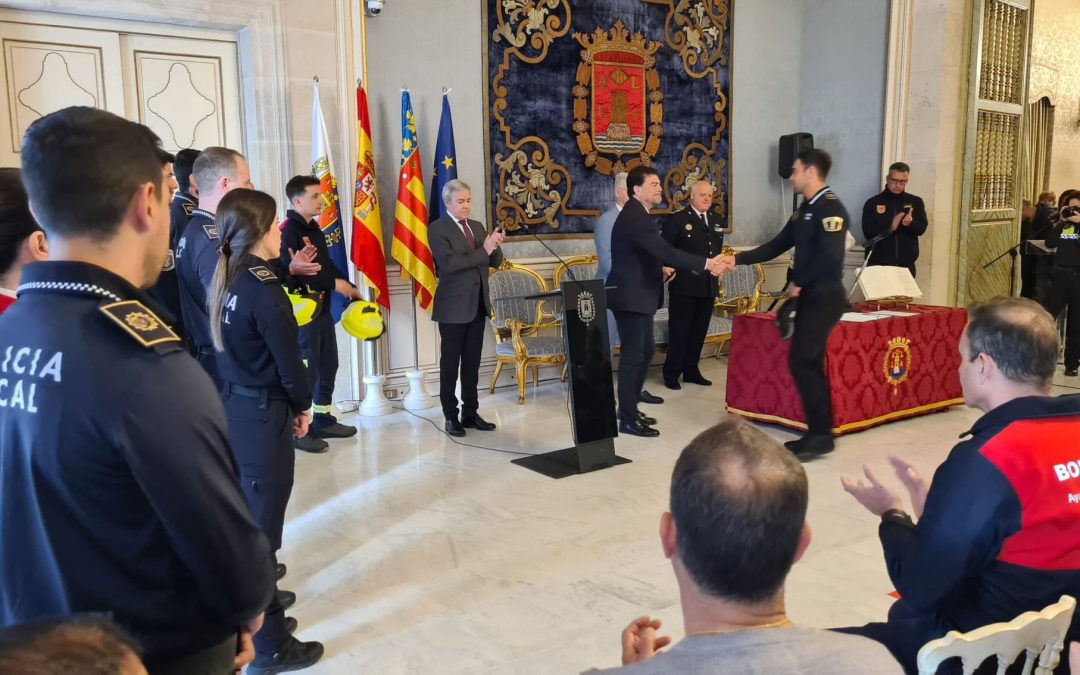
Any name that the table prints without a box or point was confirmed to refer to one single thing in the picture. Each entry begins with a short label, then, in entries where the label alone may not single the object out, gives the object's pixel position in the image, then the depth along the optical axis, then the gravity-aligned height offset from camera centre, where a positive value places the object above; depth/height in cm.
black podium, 450 -88
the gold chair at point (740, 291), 780 -72
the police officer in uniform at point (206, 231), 302 -4
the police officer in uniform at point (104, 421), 117 -28
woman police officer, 264 -48
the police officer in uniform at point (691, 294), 670 -63
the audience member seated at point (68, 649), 71 -37
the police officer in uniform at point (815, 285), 465 -40
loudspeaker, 816 +63
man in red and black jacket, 162 -61
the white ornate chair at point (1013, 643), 129 -67
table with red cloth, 521 -101
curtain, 1062 +80
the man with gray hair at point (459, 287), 527 -44
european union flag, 612 +44
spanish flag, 573 +1
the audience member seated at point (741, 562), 106 -46
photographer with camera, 721 -52
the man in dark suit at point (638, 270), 510 -33
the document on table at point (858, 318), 534 -67
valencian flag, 591 +3
